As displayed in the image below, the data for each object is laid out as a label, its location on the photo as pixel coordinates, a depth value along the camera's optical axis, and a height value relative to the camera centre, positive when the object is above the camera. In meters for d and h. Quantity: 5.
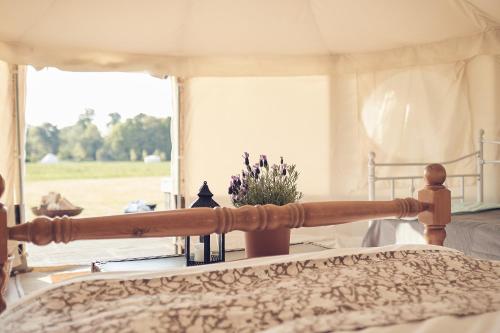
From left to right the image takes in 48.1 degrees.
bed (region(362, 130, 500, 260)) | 2.88 -0.36
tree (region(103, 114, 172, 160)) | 9.00 +0.48
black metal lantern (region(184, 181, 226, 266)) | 2.33 -0.35
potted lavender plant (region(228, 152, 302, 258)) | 2.14 -0.09
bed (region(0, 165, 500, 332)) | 0.93 -0.25
